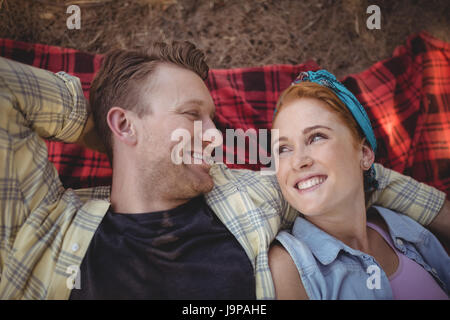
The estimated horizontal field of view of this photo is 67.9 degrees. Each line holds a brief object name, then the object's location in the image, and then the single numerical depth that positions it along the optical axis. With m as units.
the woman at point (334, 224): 1.06
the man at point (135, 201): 0.99
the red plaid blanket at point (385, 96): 1.60
